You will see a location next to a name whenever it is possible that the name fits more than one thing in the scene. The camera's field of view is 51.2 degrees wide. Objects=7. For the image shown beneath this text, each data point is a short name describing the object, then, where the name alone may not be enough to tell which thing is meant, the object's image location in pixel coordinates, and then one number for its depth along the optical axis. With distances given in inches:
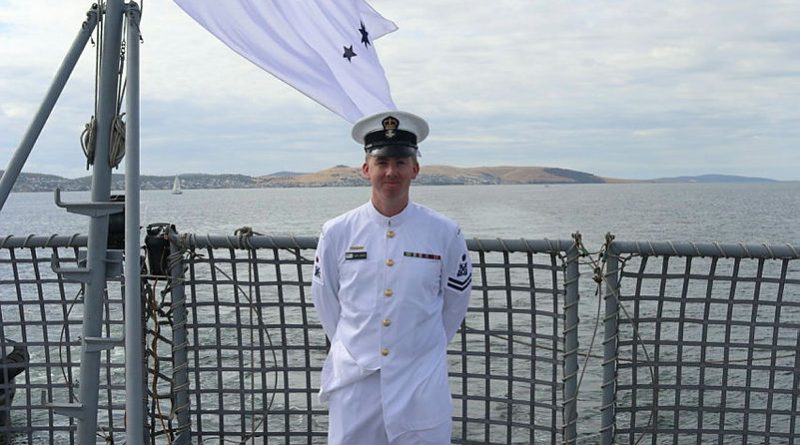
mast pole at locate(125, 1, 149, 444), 144.0
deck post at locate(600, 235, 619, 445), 185.3
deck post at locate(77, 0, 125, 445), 153.4
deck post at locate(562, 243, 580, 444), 184.4
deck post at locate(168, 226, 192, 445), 199.3
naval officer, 130.8
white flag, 154.6
